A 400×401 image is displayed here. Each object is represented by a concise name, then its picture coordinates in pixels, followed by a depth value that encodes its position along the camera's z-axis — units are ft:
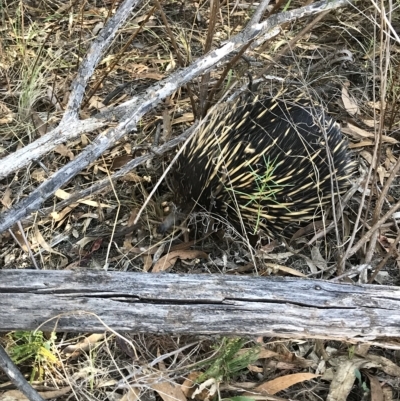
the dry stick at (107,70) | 4.92
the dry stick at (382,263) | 3.84
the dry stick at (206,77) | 4.34
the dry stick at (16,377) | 3.51
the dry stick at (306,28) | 4.47
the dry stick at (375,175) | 3.56
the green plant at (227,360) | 3.79
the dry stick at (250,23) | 4.36
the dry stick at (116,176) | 4.90
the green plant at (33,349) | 3.92
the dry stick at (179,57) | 4.35
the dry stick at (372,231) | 3.72
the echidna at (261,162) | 5.00
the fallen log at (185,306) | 3.37
